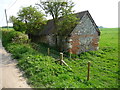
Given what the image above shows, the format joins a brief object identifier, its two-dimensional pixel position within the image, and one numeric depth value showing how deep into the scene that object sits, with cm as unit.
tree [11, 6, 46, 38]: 1393
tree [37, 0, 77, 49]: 1204
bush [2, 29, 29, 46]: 1536
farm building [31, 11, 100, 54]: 1311
